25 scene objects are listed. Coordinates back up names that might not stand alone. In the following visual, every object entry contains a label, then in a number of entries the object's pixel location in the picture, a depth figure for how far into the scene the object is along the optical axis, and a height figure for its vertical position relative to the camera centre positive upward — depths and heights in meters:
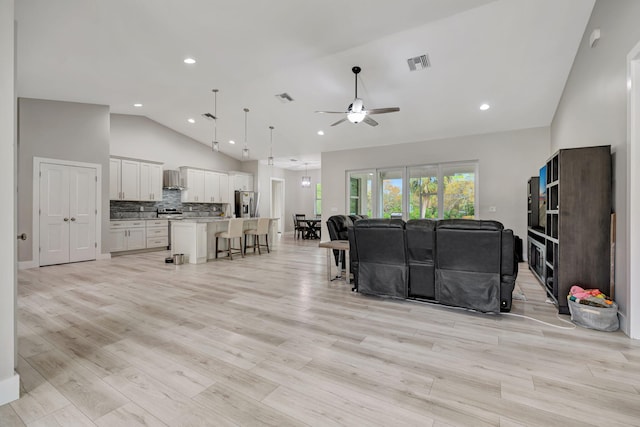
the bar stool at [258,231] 7.16 -0.47
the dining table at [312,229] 10.80 -0.63
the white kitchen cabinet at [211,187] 9.52 +0.80
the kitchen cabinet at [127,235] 7.07 -0.59
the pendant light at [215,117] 5.96 +2.44
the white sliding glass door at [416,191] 7.25 +0.55
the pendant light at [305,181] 11.09 +1.15
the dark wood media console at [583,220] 2.91 -0.07
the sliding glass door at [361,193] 8.58 +0.57
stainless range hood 8.45 +0.91
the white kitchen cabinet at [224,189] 10.05 +0.76
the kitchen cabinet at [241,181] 10.43 +1.09
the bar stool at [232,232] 6.42 -0.45
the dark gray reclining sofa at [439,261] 3.01 -0.53
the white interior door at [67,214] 5.80 -0.06
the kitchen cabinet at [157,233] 7.82 -0.58
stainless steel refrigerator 10.44 +0.27
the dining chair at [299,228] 11.06 -0.59
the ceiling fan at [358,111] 4.36 +1.49
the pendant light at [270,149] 7.51 +1.99
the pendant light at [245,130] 6.21 +2.26
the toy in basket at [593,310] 2.63 -0.87
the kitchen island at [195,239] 6.05 -0.57
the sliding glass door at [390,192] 8.10 +0.56
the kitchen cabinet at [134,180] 7.24 +0.80
